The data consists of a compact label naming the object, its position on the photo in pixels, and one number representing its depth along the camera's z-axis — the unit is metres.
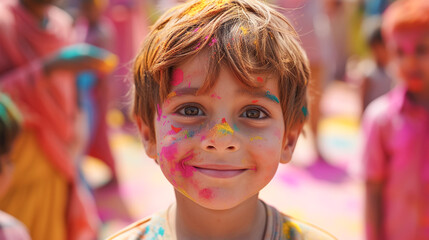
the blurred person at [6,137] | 1.88
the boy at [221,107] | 1.05
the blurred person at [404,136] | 2.07
